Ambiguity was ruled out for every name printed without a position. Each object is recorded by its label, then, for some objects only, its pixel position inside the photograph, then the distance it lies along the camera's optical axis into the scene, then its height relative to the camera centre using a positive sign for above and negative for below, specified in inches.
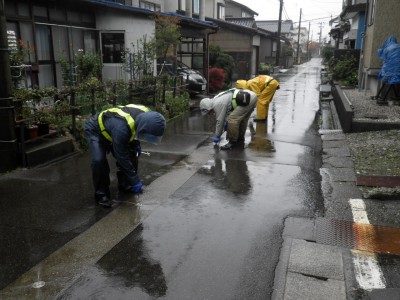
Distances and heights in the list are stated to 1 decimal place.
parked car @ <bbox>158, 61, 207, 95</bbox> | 680.3 -47.1
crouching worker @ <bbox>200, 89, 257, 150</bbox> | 346.0 -50.2
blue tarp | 485.4 -15.2
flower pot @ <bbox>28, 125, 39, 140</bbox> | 276.5 -54.9
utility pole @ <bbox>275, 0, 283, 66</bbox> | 1656.0 +21.1
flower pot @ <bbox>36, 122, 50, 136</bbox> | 286.7 -54.6
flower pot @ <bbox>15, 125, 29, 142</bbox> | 262.5 -52.7
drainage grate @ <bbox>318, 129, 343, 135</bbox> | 411.4 -81.1
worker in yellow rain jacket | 476.4 -43.0
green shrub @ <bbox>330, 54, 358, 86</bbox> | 850.1 -35.6
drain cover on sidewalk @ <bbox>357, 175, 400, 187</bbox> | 243.1 -78.4
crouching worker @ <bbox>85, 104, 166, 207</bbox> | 197.2 -42.9
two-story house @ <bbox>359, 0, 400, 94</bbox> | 568.4 +29.7
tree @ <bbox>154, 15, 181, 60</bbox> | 601.3 +26.9
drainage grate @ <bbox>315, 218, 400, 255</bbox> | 173.2 -82.2
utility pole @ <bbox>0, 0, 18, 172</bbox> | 245.9 -38.4
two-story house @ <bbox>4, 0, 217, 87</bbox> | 426.6 +24.9
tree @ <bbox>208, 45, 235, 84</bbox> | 935.0 -20.1
